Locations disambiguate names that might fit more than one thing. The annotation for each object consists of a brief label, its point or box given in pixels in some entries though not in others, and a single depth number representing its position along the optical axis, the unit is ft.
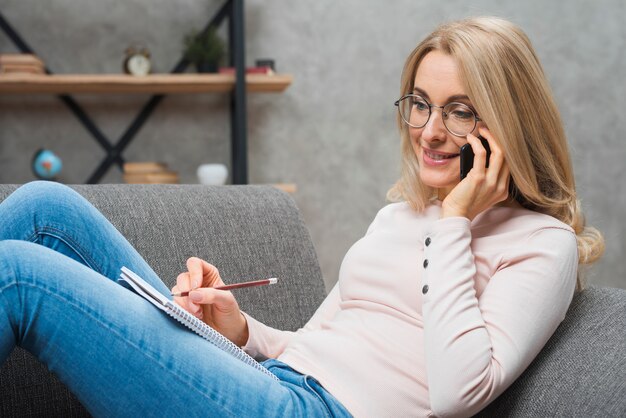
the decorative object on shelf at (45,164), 10.55
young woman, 3.17
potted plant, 10.80
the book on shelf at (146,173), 10.39
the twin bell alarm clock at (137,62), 10.73
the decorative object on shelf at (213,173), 10.71
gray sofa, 3.49
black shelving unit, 10.51
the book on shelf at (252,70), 10.66
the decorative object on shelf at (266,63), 10.87
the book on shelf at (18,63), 10.16
